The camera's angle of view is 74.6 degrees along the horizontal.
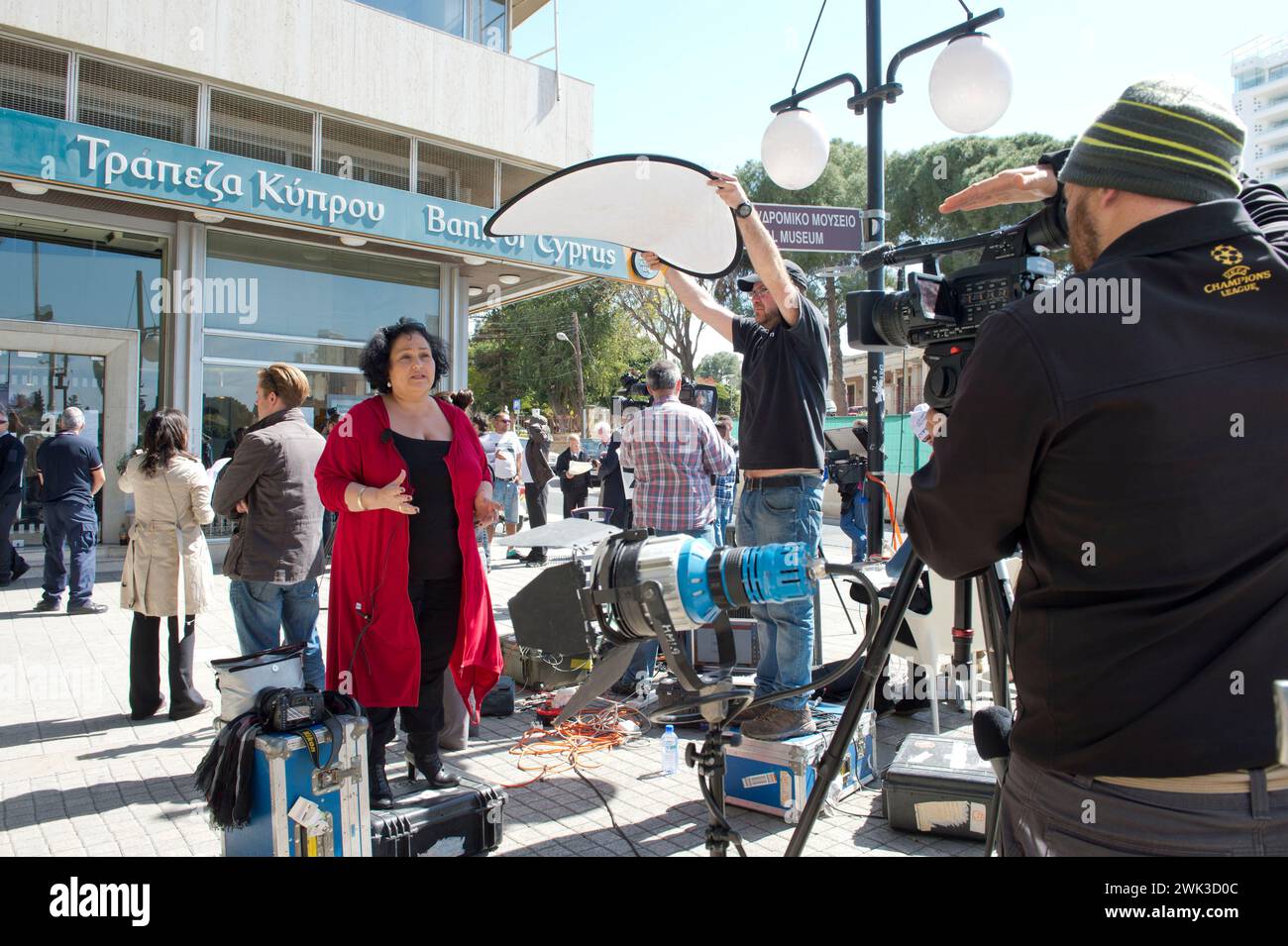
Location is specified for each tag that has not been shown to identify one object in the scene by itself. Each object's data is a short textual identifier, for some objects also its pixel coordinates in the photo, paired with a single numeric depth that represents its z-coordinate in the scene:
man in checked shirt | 5.23
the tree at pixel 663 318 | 36.78
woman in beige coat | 4.77
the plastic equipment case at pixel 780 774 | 3.38
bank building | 9.80
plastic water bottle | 4.00
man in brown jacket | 4.32
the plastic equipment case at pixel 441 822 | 2.83
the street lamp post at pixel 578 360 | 40.68
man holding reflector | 3.56
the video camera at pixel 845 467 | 8.40
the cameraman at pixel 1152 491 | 1.18
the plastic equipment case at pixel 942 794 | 3.22
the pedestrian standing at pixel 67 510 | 7.82
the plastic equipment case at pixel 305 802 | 2.52
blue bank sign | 9.02
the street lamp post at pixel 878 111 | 5.11
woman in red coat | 3.13
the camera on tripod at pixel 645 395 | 7.87
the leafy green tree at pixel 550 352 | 42.19
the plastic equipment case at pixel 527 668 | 5.41
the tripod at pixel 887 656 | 1.68
